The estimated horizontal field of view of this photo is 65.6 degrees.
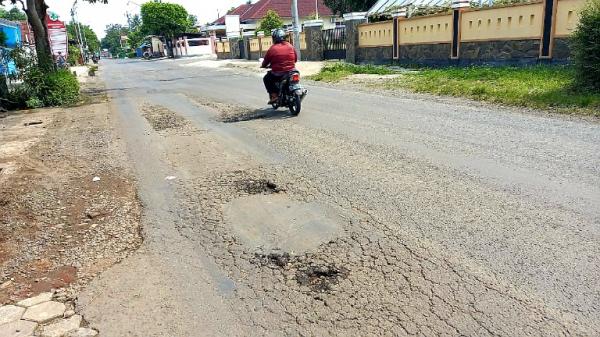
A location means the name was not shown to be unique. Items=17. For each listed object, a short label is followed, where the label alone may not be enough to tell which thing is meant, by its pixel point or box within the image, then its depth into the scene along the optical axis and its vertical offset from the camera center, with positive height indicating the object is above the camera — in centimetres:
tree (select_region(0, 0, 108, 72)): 1551 +92
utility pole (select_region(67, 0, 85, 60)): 6179 +371
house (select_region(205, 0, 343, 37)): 5588 +388
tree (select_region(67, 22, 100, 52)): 10072 +442
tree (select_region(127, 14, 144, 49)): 10555 +275
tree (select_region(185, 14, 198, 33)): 6931 +302
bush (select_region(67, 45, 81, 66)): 4902 -4
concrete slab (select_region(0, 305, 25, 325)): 294 -159
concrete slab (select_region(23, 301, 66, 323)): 293 -159
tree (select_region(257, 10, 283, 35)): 4341 +201
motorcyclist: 966 -29
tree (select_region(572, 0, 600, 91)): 958 -43
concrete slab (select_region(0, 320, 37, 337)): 279 -159
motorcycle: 948 -96
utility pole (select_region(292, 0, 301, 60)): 2711 +88
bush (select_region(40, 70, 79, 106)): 1484 -108
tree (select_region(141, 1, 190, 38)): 6525 +438
